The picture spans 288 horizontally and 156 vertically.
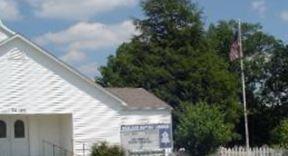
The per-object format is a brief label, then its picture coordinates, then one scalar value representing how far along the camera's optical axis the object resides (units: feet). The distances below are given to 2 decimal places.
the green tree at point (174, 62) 187.32
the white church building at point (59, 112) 114.42
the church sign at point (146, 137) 124.88
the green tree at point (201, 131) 141.49
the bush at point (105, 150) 117.42
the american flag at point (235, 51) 154.92
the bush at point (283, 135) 142.39
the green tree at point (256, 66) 215.31
